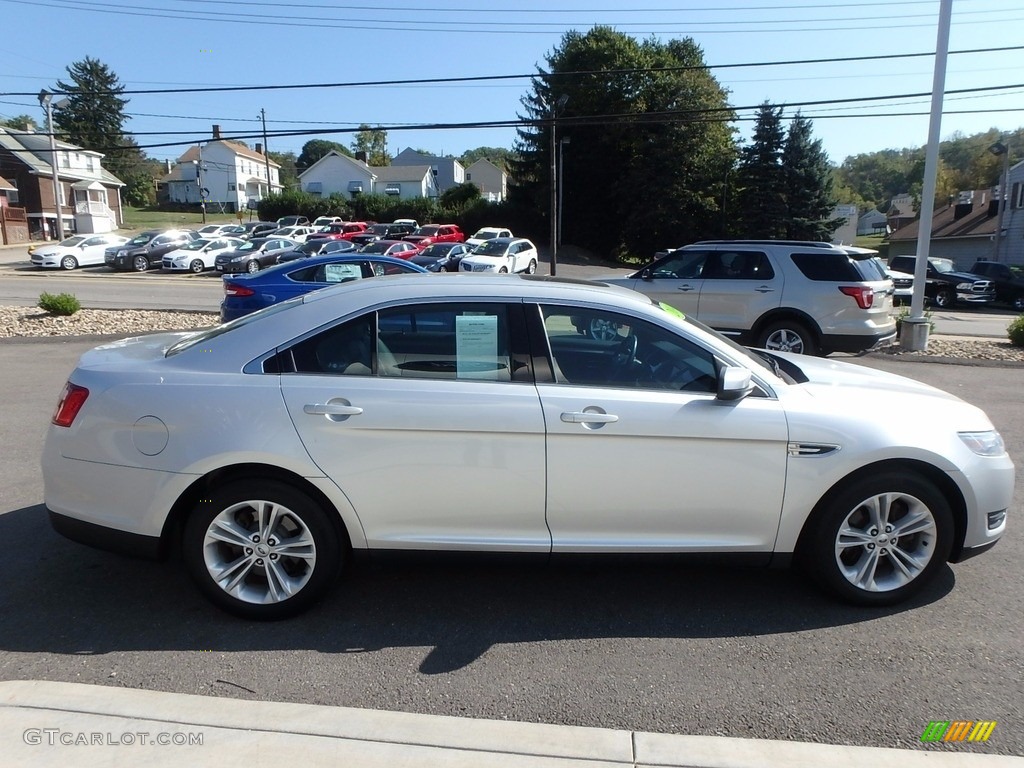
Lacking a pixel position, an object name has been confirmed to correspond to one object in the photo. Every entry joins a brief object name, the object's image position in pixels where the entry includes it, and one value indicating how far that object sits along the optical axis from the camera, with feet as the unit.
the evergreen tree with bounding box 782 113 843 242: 159.94
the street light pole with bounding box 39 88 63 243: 140.19
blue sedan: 39.45
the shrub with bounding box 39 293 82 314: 47.80
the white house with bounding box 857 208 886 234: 411.34
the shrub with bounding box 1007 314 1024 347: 43.19
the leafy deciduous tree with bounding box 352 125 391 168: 394.73
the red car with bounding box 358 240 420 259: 109.29
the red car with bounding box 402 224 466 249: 144.05
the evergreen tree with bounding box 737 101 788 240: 160.97
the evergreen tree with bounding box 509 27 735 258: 173.47
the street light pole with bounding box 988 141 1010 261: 121.80
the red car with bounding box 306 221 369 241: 145.89
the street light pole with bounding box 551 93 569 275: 111.10
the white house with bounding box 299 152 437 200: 274.77
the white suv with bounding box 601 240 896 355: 34.73
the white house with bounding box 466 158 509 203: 333.01
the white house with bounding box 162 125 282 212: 318.24
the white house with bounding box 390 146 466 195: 321.73
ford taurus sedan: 11.89
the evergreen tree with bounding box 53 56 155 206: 291.38
